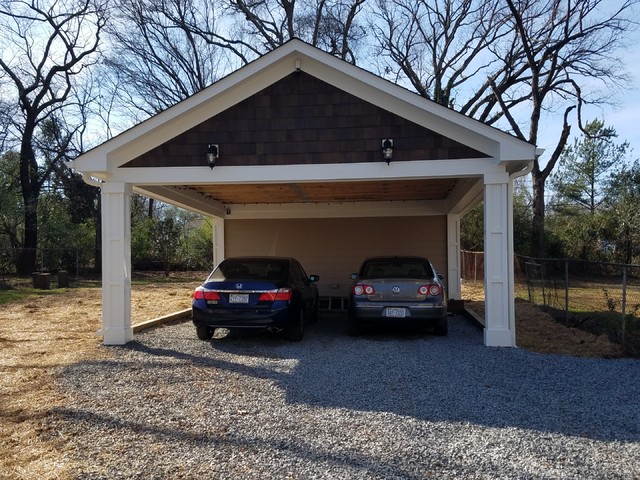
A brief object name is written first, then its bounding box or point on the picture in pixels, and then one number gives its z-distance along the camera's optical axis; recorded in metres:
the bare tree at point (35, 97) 26.53
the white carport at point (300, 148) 8.11
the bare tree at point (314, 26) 28.80
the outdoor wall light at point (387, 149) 8.05
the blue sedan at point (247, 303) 8.12
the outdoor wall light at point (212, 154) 8.34
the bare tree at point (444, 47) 28.42
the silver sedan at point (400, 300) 8.60
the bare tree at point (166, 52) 29.23
